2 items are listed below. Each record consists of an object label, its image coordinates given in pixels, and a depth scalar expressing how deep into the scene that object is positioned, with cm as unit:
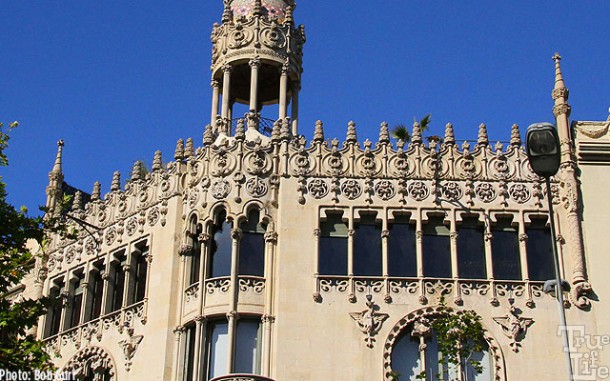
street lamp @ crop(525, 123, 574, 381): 2097
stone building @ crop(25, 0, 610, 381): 3250
